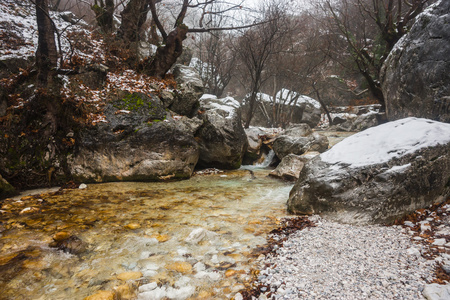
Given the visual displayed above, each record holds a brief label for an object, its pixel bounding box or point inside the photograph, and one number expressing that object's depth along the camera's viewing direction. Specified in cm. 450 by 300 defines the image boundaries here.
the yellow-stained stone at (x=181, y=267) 225
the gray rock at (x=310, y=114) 1870
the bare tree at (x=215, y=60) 1609
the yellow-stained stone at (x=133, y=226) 327
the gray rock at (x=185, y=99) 808
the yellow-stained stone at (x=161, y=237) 289
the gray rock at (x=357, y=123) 1388
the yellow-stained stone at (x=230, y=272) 215
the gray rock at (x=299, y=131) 1105
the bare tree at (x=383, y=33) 809
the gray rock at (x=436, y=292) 151
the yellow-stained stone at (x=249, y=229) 317
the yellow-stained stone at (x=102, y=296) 184
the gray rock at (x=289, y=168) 662
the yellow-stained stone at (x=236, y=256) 242
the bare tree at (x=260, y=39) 1060
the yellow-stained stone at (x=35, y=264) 225
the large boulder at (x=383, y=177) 293
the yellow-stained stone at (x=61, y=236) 278
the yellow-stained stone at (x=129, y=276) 211
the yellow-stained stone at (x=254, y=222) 341
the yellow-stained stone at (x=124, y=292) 188
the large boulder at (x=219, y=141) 783
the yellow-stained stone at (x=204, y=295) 189
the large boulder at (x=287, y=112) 1731
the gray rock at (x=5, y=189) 425
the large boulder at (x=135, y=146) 564
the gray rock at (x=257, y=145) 970
